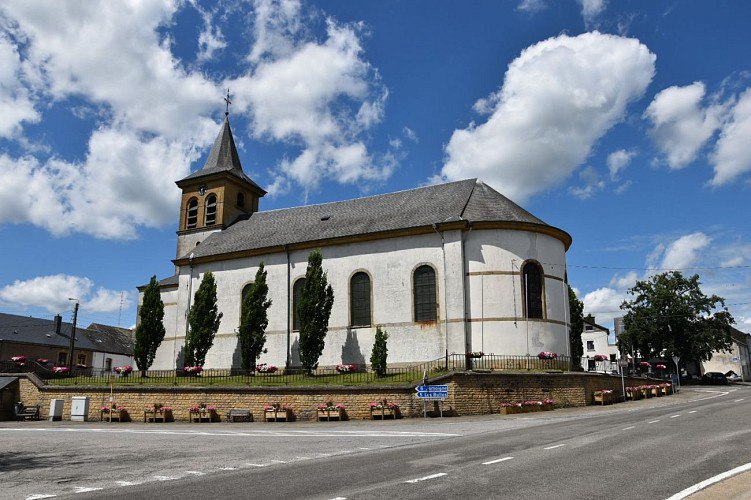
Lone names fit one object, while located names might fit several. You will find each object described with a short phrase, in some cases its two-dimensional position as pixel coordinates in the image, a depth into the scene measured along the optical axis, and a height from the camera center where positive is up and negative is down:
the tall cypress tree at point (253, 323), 31.84 +2.69
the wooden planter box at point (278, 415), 24.22 -1.83
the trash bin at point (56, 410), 28.92 -1.85
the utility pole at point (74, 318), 41.60 +3.99
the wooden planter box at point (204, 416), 25.50 -1.94
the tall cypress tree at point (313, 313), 29.92 +3.05
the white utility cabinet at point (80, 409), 28.22 -1.76
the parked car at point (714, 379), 53.46 -0.97
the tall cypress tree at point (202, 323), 33.81 +2.86
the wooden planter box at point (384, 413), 22.83 -1.66
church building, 29.38 +5.21
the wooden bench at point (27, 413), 29.92 -2.06
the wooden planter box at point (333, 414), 23.44 -1.73
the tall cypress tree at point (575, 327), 32.94 +2.49
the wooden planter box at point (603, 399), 26.80 -1.37
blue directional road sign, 22.64 -0.84
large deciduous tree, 51.69 +4.11
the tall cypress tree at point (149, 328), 34.41 +2.63
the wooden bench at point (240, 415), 24.95 -1.87
